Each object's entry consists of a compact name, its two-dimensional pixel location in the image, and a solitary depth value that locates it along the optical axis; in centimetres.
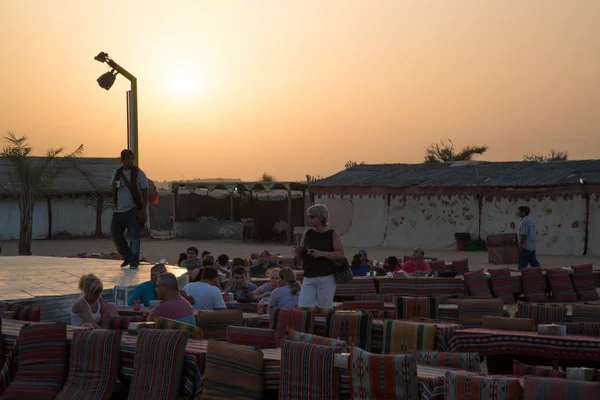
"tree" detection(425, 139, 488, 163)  6375
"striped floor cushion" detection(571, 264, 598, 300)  1568
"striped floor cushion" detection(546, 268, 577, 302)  1527
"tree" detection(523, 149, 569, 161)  6302
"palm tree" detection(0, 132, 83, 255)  2855
